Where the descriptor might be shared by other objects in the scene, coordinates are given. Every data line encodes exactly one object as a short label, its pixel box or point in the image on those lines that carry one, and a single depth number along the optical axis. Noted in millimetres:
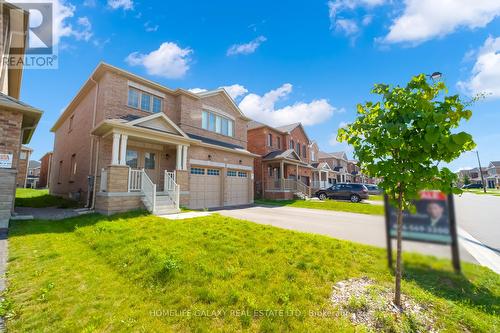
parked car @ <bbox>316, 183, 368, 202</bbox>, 20938
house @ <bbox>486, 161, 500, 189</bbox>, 67812
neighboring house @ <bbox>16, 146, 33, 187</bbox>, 33600
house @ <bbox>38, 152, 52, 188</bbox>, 31459
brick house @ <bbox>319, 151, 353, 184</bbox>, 43000
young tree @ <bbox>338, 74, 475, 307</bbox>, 2865
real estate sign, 2270
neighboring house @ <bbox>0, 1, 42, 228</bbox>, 8266
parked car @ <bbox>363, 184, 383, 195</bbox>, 28578
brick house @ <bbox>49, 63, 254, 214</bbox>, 10594
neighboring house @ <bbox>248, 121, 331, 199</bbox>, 22188
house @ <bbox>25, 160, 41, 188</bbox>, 46222
